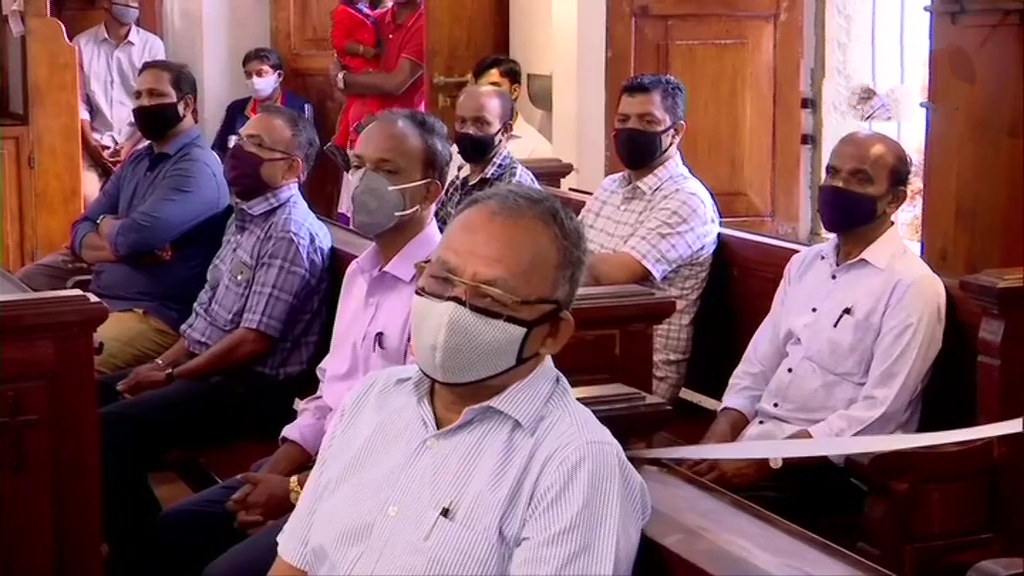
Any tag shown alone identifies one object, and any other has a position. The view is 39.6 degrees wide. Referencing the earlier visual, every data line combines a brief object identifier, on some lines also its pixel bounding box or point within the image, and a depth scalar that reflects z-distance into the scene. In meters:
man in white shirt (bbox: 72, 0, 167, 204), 7.24
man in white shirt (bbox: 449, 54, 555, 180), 5.42
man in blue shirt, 3.73
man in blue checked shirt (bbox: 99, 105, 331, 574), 3.22
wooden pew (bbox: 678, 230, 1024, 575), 2.43
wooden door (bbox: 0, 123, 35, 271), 6.17
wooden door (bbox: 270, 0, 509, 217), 6.17
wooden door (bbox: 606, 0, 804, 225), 5.02
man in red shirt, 6.06
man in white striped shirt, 1.58
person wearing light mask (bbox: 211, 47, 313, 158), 7.02
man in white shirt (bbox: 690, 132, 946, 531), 2.62
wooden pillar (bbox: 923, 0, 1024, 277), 3.35
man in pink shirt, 2.55
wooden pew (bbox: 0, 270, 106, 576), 2.63
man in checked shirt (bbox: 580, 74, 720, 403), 3.31
